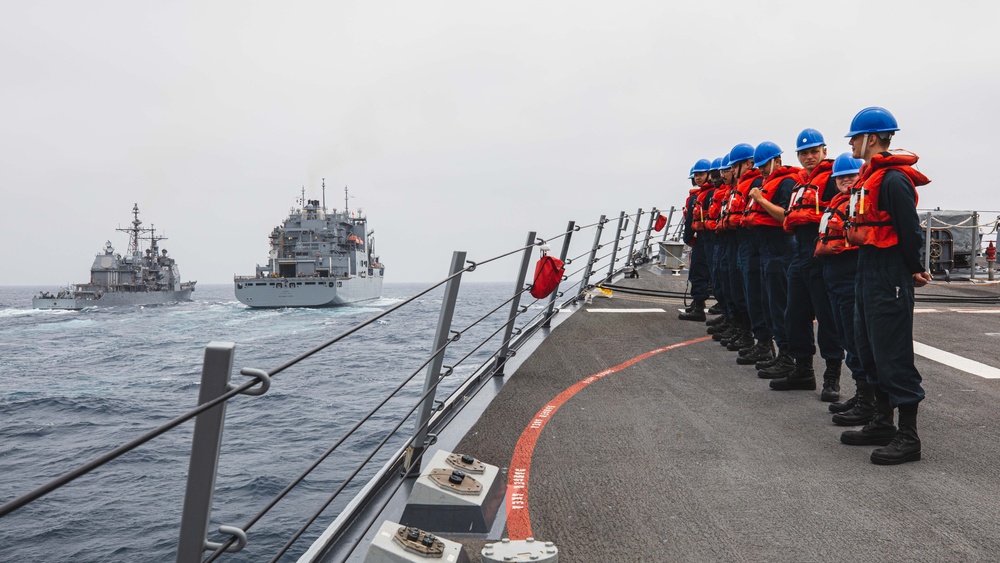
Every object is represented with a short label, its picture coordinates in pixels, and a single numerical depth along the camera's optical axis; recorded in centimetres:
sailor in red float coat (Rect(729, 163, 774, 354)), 696
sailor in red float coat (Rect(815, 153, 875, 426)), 481
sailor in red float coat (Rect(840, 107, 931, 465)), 409
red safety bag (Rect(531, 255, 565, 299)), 647
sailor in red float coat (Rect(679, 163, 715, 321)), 970
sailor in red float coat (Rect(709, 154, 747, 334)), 760
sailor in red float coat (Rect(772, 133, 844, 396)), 558
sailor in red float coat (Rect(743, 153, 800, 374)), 627
